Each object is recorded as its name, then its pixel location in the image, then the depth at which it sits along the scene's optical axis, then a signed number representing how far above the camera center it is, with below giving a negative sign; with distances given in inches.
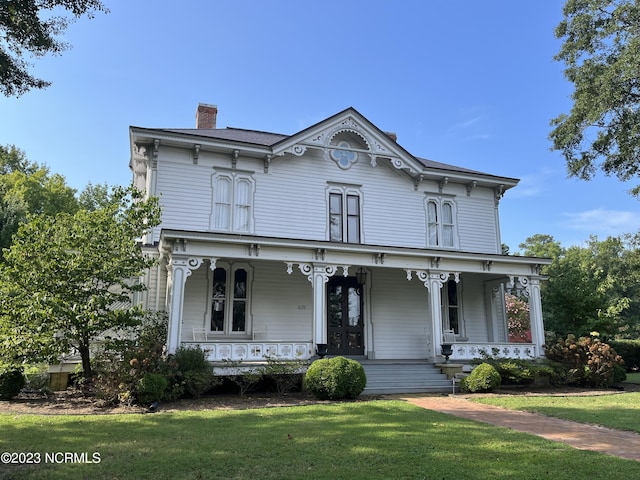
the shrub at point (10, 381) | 438.3 -42.3
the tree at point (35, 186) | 1364.4 +444.8
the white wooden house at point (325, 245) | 564.7 +106.6
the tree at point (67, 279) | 431.8 +53.3
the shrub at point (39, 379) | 493.4 -45.6
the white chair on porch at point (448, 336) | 653.9 +0.2
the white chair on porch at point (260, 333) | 600.4 +3.8
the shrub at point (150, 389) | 407.2 -45.3
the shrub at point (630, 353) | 948.6 -33.5
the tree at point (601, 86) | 725.9 +386.7
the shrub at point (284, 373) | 490.0 -37.6
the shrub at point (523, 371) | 557.3 -40.9
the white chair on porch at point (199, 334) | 568.7 +2.4
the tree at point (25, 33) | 325.4 +216.3
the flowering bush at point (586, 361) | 586.6 -30.3
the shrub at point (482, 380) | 526.0 -48.2
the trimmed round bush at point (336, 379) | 450.9 -40.9
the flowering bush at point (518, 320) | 1242.0 +42.4
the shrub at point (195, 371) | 452.1 -33.6
